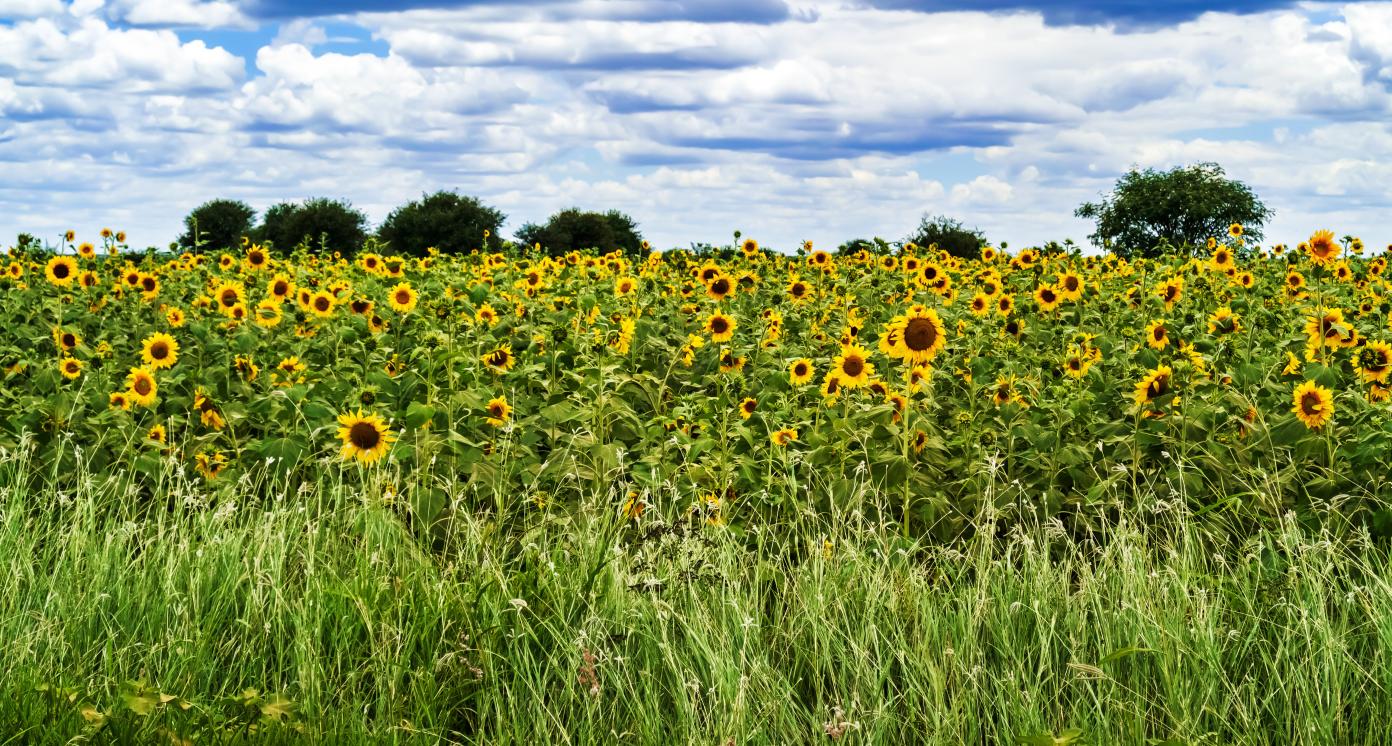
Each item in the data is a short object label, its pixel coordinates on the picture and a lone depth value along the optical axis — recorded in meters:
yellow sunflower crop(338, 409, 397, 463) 5.21
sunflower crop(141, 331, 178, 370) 6.80
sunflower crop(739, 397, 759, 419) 5.77
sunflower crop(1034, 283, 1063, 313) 8.59
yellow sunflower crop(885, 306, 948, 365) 5.31
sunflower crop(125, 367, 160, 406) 6.14
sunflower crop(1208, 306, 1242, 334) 6.61
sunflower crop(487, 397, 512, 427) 5.55
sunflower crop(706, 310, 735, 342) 6.69
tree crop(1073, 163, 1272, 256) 53.09
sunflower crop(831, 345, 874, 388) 5.57
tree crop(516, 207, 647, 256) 36.75
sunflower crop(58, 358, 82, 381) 6.52
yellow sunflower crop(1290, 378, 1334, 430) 5.34
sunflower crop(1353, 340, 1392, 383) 5.79
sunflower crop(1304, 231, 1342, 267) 7.29
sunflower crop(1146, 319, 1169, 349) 6.46
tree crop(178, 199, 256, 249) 34.62
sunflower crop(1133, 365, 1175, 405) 5.54
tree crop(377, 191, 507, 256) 40.16
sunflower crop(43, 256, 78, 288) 9.31
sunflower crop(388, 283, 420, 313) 7.25
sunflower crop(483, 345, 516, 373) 6.21
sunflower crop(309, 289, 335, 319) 6.80
